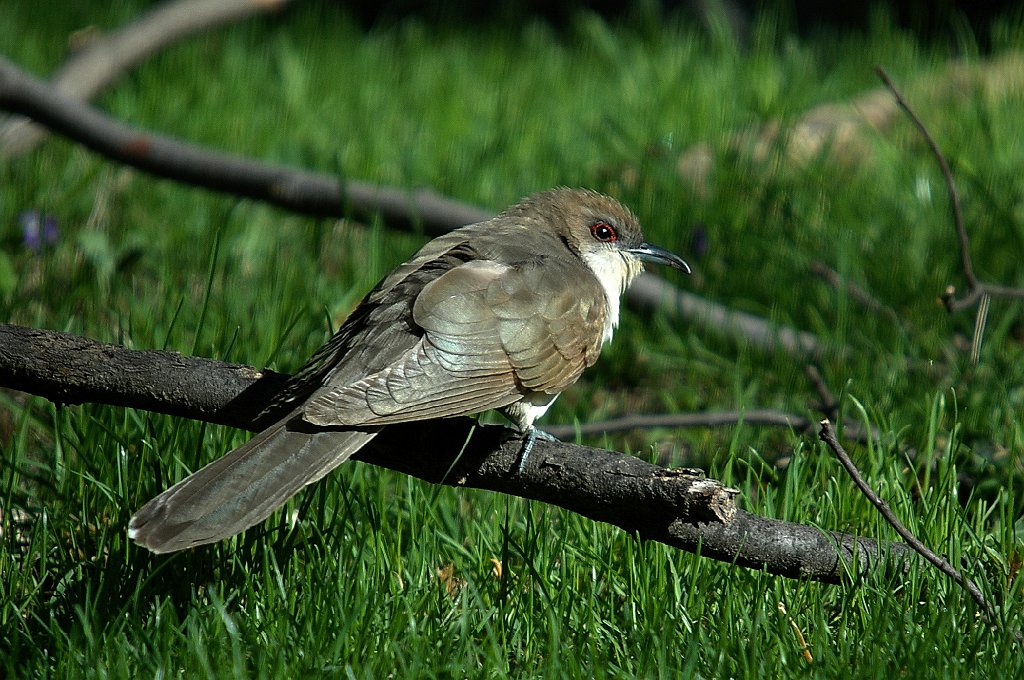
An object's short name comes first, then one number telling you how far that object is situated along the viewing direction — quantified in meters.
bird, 5.29
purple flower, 9.86
